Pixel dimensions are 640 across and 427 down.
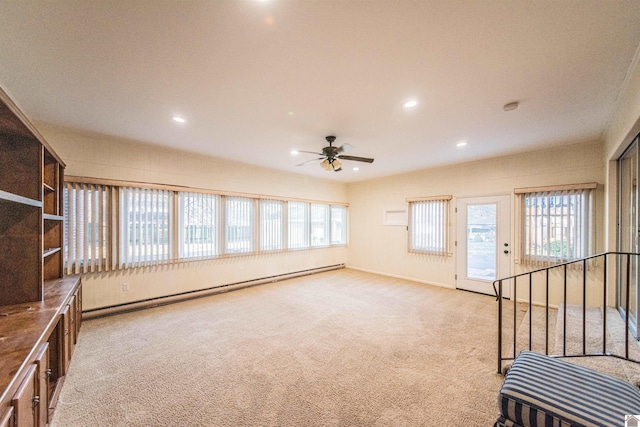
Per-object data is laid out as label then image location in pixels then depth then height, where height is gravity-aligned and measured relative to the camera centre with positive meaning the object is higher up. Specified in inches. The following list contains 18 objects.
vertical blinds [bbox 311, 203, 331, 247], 271.1 -13.2
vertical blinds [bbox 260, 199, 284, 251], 225.8 -11.1
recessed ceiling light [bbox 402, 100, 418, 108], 104.6 +46.6
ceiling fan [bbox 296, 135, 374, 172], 142.9 +33.8
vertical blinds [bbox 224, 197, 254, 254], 203.0 -10.1
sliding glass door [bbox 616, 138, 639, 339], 104.6 -3.6
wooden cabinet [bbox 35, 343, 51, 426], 54.8 -40.3
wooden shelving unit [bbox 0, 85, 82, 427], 52.8 -26.4
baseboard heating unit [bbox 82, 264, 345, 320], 144.8 -59.0
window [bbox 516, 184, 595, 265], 156.3 -7.4
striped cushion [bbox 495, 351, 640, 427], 50.6 -40.4
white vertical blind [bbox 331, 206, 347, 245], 291.9 -14.4
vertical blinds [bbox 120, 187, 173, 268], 155.1 -8.7
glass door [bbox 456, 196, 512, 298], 187.3 -22.8
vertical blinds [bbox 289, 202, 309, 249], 250.4 -12.4
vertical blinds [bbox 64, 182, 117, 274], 136.3 -8.5
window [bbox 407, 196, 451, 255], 217.9 -10.7
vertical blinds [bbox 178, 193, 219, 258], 179.6 -9.0
